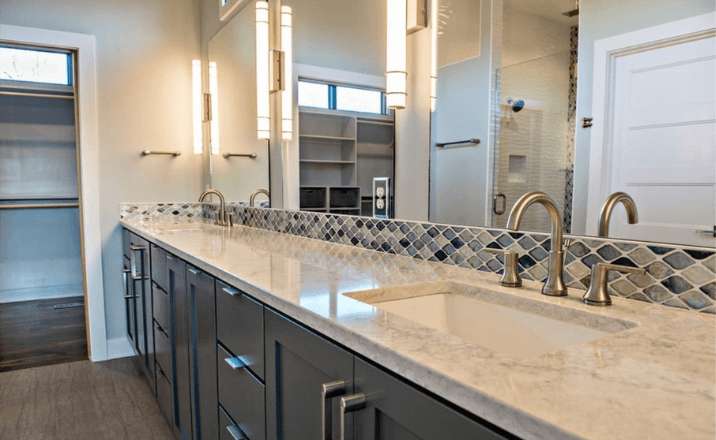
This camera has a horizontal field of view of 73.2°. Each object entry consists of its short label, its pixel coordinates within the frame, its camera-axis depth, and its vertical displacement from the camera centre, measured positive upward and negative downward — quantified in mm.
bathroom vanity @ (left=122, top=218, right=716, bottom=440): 516 -245
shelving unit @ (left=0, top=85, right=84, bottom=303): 4891 -170
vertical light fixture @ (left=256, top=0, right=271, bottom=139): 2688 +650
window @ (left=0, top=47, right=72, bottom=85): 4234 +1052
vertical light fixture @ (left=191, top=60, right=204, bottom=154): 3525 +587
